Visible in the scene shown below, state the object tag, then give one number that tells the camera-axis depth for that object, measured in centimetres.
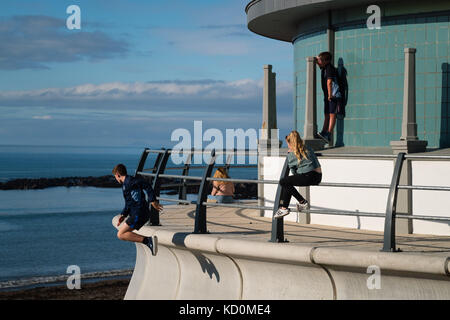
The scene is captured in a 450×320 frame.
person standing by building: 1434
